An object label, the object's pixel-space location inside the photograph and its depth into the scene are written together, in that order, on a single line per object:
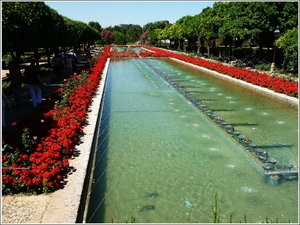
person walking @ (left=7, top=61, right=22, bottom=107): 9.23
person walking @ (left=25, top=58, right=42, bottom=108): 9.40
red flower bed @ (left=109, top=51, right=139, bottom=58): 36.44
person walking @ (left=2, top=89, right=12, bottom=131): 7.20
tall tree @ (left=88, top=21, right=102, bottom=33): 96.32
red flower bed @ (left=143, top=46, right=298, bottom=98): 12.60
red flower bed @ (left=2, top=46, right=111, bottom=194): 4.63
